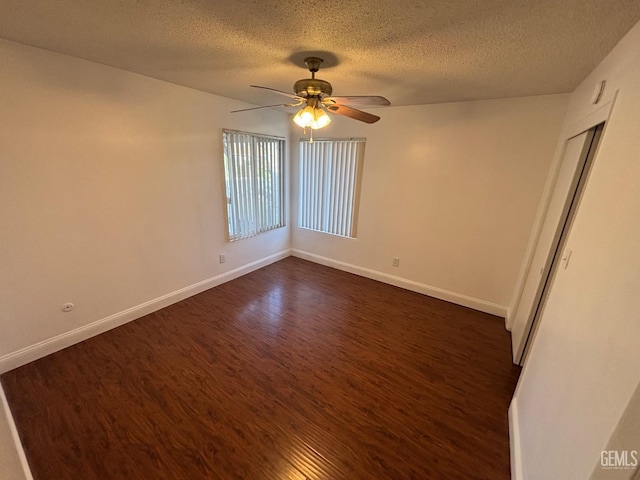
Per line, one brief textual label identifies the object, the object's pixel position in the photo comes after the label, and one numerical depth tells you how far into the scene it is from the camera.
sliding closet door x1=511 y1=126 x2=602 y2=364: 1.81
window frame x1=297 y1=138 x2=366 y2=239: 3.64
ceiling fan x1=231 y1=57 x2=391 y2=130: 1.68
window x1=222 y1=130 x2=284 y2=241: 3.26
